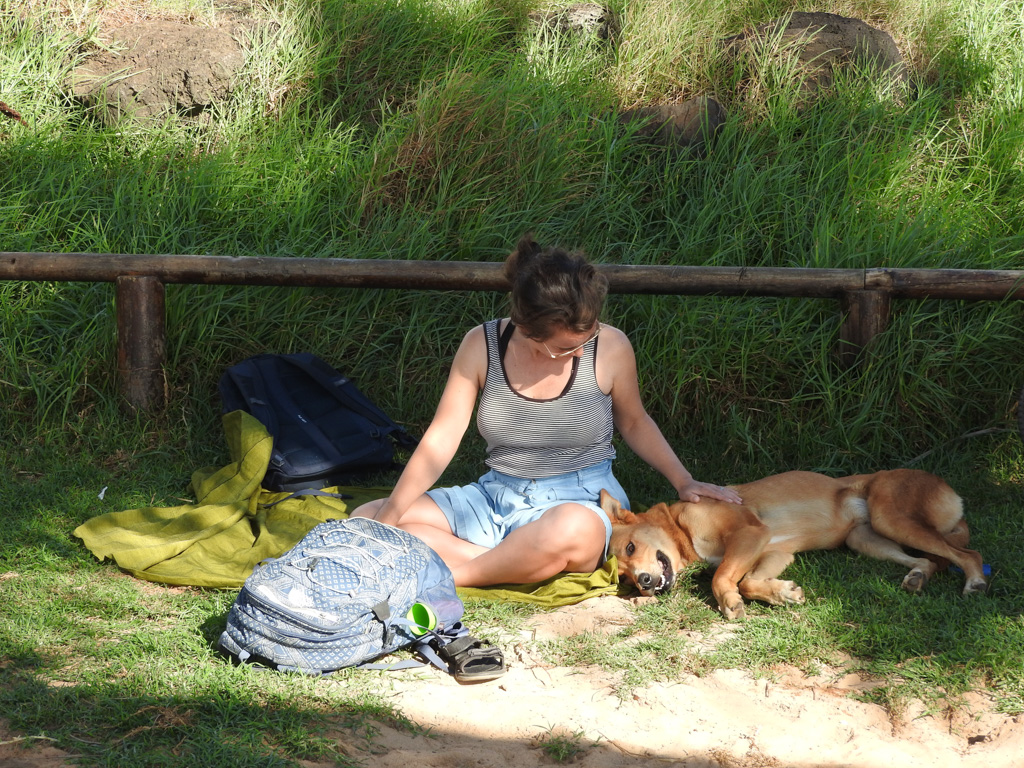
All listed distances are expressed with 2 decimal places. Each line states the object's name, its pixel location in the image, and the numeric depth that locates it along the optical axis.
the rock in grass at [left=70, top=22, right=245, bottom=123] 6.93
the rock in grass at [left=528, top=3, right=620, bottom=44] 7.71
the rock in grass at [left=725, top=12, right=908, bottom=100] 6.87
